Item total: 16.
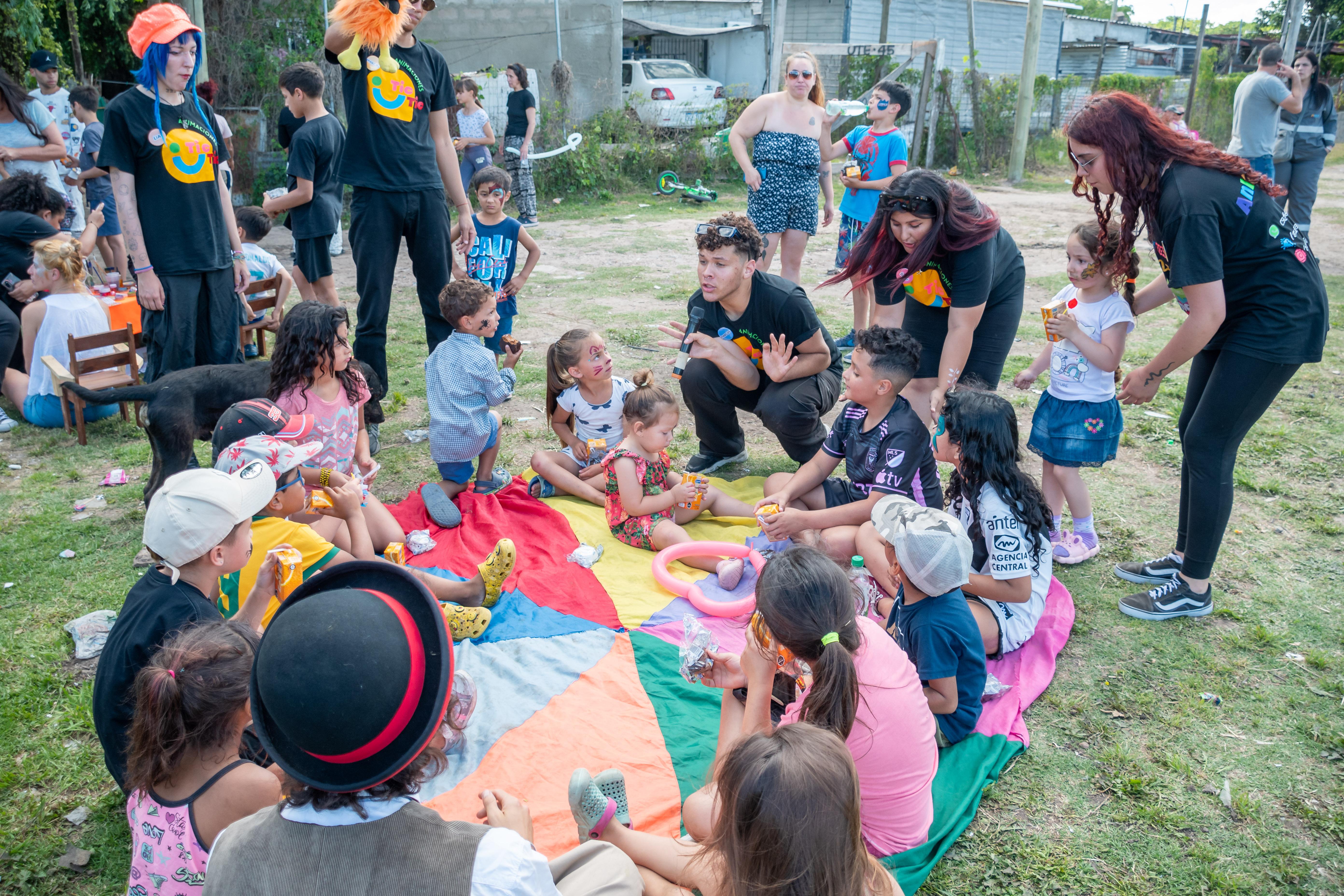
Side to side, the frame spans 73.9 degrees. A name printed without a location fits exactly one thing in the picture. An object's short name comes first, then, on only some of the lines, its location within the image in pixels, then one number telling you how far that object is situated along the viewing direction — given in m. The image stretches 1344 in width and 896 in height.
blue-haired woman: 4.50
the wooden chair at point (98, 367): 5.31
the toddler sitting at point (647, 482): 4.24
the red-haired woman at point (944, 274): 4.11
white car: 17.03
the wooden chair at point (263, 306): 6.47
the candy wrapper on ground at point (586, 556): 4.18
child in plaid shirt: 4.65
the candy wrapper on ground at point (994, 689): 3.21
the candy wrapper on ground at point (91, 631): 3.41
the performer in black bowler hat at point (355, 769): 1.44
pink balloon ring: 3.77
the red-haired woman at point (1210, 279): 3.25
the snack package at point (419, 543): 4.26
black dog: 4.23
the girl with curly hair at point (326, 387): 3.86
